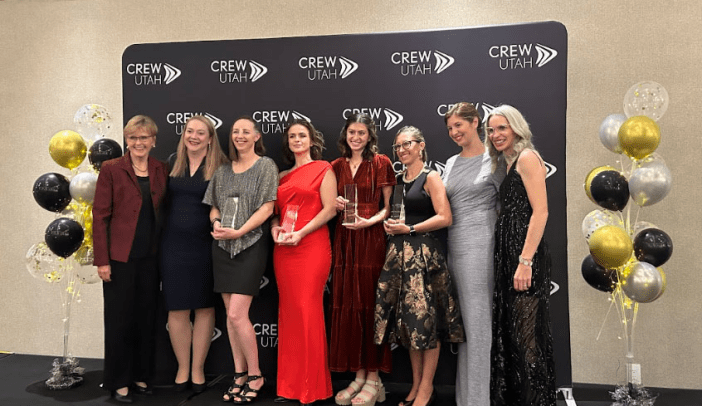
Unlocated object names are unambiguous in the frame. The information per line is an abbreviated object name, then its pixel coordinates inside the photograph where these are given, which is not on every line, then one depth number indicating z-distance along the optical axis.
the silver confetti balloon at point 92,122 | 4.01
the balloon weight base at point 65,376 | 3.90
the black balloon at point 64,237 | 3.74
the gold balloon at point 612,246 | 3.21
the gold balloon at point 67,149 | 3.94
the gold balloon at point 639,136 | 3.26
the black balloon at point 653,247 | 3.33
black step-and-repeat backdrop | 3.72
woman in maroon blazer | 3.53
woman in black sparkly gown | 2.82
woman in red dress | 3.45
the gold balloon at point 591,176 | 3.45
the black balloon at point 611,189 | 3.30
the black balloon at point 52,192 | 3.84
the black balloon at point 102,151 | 3.84
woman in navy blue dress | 3.66
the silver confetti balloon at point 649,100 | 3.39
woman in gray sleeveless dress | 3.12
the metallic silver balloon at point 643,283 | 3.24
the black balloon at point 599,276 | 3.47
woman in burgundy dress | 3.48
